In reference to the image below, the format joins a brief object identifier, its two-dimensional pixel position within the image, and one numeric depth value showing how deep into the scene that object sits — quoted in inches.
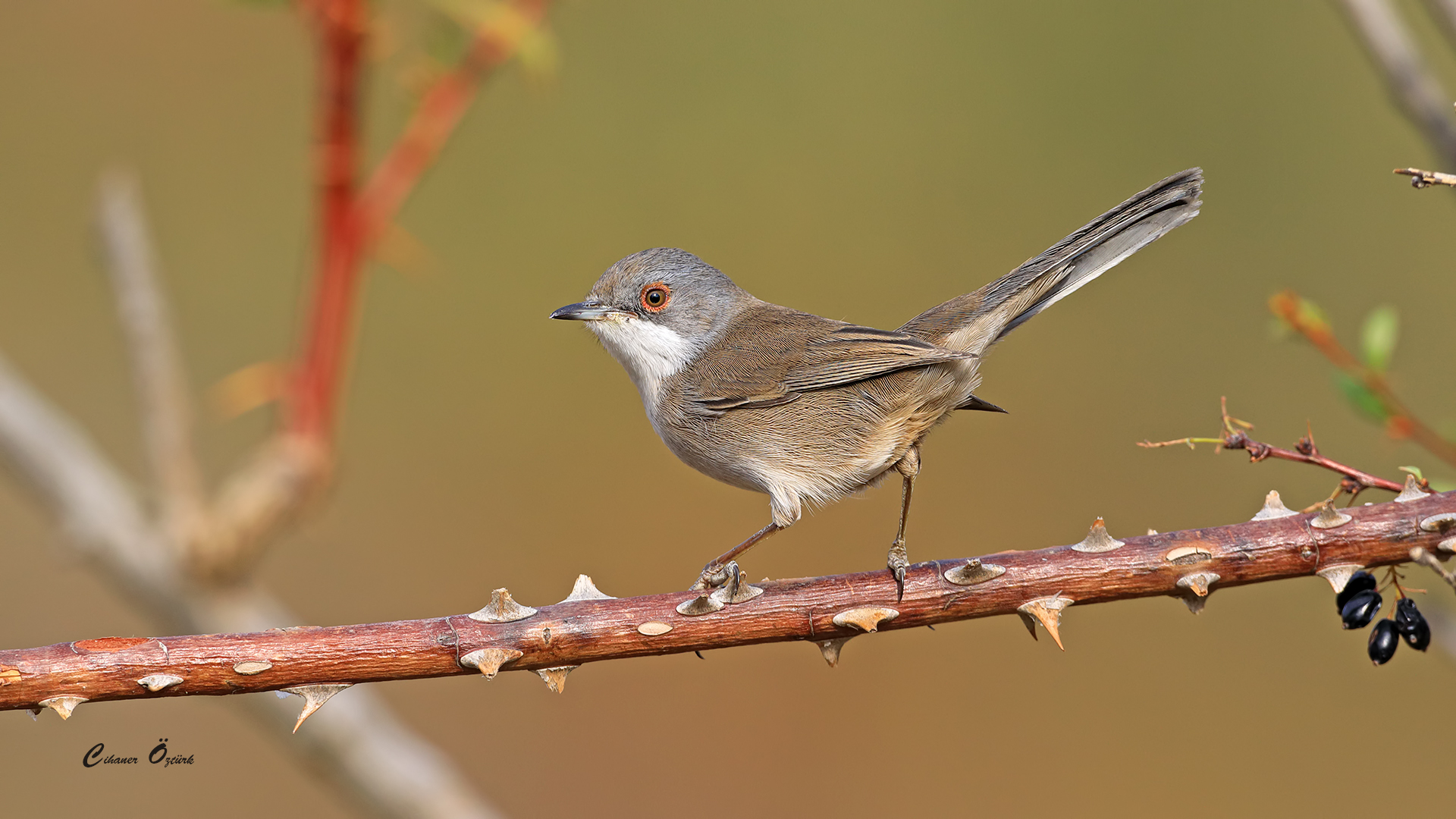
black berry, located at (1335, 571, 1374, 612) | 149.9
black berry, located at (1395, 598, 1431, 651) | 144.3
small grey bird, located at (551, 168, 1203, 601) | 234.2
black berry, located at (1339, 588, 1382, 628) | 147.3
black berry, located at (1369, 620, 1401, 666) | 145.0
